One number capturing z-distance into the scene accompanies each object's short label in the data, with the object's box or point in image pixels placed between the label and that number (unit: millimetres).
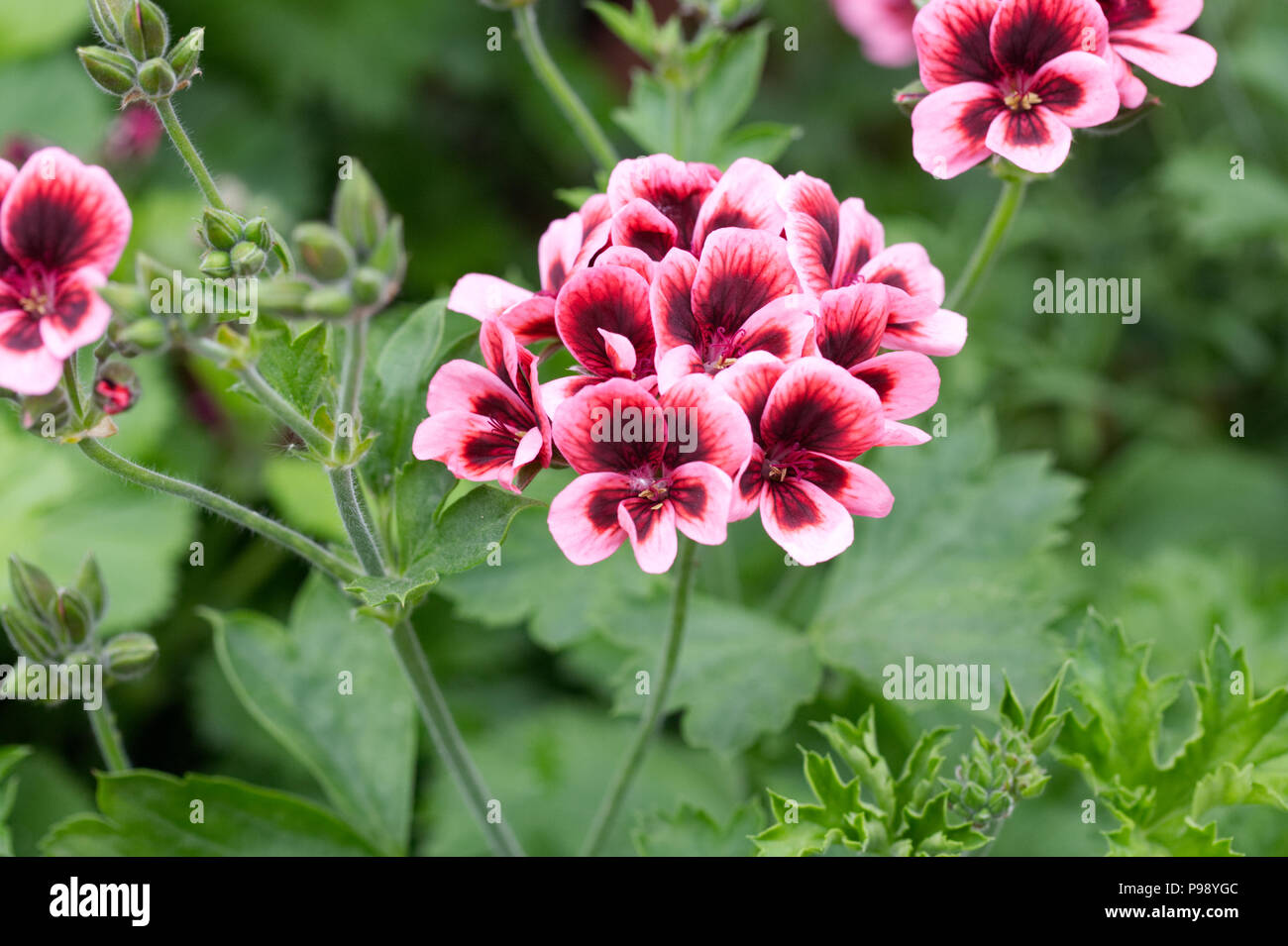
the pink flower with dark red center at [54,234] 642
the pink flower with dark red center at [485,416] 660
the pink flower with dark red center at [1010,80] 672
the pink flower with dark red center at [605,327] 652
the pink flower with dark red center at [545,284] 667
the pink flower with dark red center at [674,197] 667
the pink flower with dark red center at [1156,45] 683
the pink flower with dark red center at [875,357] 657
